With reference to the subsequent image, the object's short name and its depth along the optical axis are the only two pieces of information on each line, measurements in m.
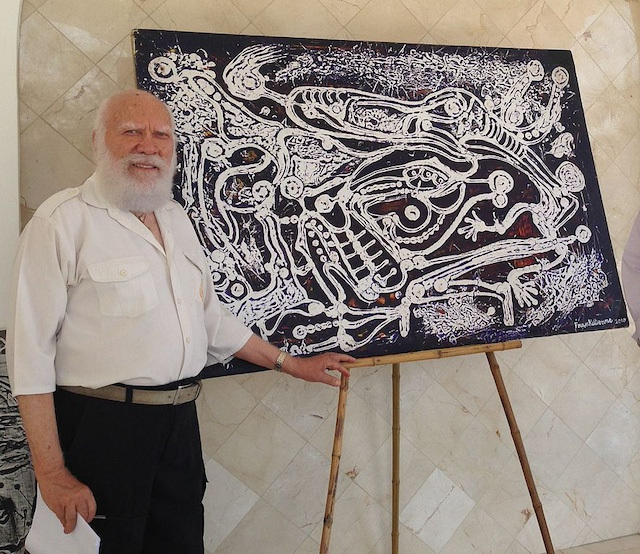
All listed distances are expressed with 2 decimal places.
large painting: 2.04
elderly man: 1.63
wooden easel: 2.04
